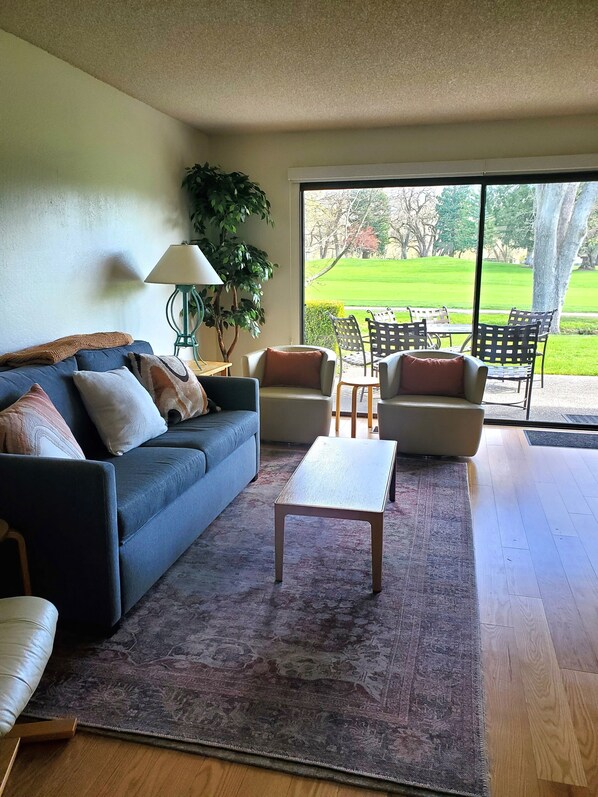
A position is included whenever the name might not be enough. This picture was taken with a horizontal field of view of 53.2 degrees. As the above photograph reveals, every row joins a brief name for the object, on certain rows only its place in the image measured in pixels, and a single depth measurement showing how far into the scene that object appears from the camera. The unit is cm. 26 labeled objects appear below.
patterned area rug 169
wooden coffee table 245
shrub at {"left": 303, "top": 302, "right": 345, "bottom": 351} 553
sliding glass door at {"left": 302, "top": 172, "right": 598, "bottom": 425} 496
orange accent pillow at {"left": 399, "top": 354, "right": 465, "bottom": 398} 441
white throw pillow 286
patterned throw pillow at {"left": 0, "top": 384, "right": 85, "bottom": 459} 216
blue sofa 204
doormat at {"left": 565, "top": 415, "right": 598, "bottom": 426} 510
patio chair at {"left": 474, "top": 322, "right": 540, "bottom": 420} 482
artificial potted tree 481
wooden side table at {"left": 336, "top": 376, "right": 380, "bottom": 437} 467
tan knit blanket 287
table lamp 398
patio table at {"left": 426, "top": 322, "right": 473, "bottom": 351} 524
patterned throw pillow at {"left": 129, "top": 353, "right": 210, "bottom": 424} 336
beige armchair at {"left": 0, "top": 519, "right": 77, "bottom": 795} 133
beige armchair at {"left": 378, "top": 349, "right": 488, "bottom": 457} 413
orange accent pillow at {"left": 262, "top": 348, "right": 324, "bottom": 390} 462
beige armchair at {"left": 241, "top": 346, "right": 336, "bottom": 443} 438
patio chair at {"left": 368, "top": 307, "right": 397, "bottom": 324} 541
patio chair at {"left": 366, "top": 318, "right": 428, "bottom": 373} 493
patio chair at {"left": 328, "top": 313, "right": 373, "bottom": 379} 524
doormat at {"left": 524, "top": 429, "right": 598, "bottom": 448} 457
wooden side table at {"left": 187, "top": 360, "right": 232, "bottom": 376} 425
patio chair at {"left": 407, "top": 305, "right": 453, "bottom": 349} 529
